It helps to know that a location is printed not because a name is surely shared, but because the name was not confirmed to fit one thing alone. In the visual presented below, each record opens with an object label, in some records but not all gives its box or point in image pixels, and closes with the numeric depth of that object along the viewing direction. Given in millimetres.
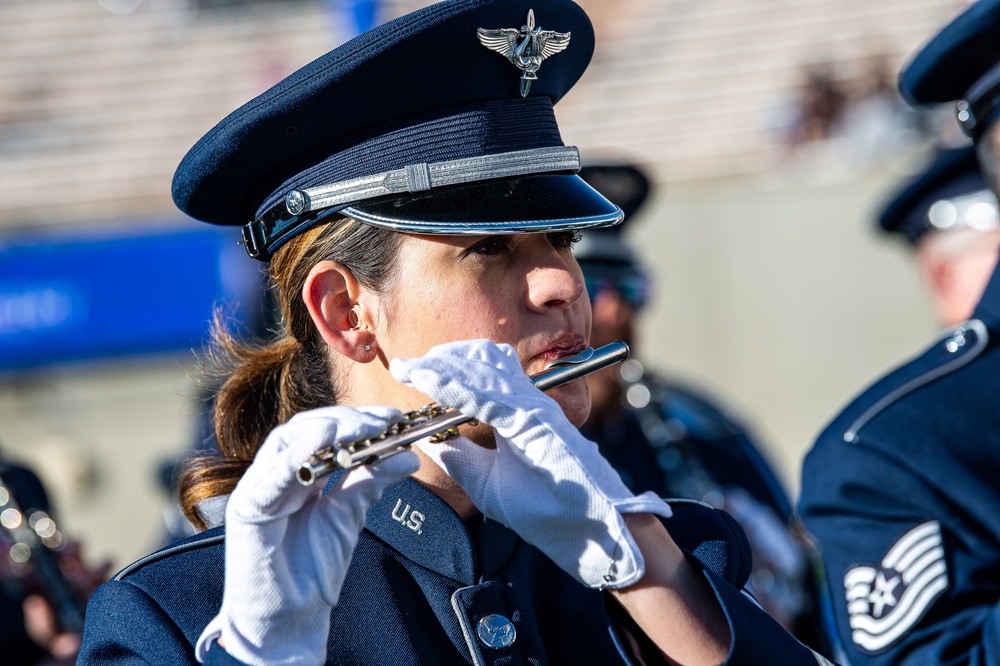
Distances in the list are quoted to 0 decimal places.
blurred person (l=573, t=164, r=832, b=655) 8781
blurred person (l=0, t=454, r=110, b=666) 6785
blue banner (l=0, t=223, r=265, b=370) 19516
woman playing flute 3305
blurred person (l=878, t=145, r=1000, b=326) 8062
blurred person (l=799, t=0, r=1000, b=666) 5129
